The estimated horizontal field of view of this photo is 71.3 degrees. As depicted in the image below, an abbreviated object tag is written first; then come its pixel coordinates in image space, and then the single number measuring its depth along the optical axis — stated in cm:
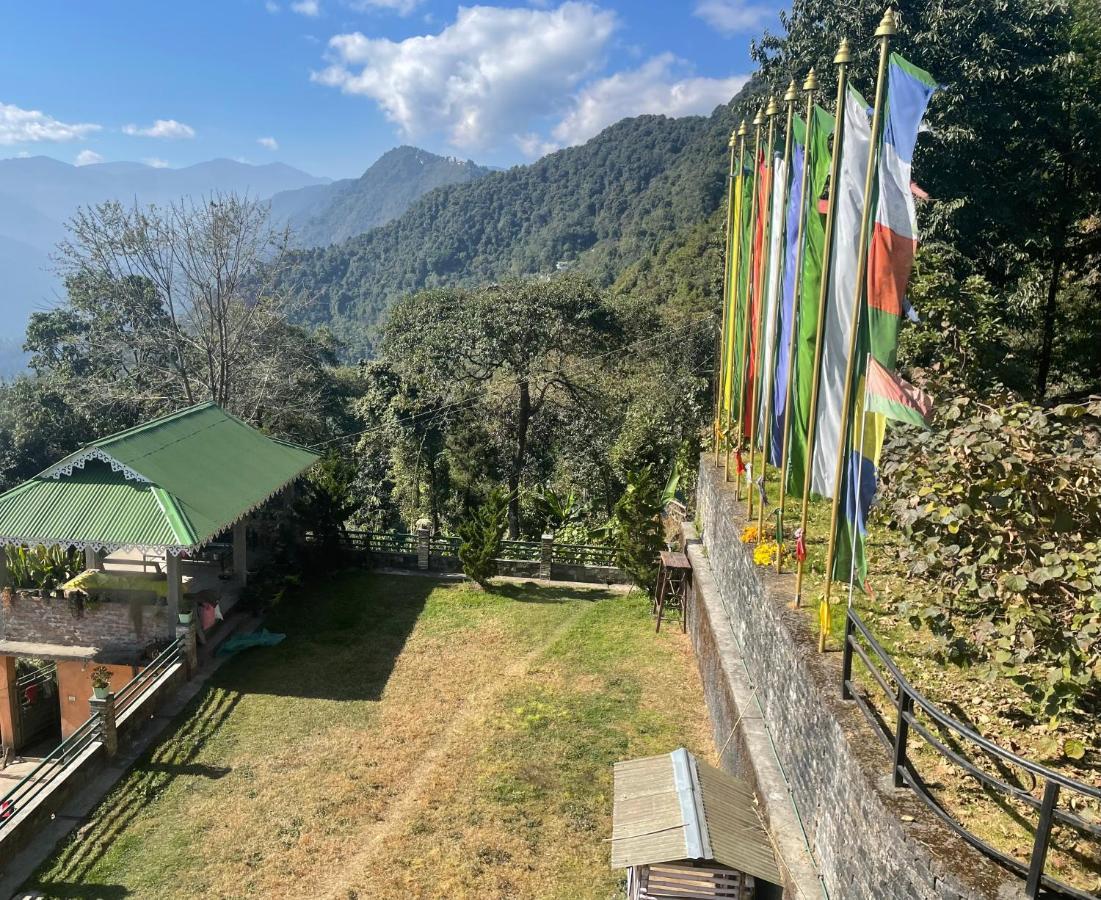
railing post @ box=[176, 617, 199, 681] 1273
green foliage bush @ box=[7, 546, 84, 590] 1389
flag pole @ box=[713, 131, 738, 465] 1306
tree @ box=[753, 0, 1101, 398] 1664
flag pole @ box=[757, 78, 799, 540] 875
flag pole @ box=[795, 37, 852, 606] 677
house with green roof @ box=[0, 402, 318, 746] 1252
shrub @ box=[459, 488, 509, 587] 1680
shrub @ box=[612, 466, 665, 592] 1543
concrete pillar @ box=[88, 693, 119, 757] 1025
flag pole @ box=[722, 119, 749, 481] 1203
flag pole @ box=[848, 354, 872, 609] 661
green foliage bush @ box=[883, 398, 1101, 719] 497
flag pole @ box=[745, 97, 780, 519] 973
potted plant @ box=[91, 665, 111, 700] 1023
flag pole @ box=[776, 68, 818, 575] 790
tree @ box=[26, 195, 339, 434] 2222
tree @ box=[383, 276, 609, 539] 2192
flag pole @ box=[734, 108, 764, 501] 1068
